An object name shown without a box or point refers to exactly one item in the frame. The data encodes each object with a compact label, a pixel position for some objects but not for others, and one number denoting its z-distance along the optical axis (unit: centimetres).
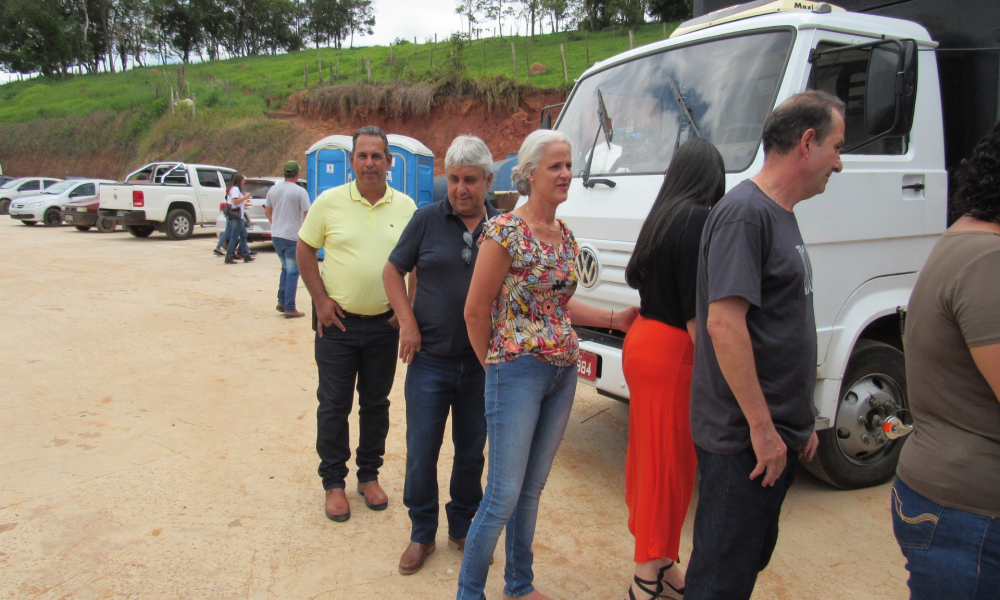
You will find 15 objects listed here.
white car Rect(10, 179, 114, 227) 2084
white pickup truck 1631
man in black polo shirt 285
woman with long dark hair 256
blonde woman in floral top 237
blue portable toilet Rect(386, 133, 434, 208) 1313
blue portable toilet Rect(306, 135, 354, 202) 1310
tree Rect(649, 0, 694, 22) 3650
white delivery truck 329
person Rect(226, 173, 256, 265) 1225
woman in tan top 158
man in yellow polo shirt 336
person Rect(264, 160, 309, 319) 791
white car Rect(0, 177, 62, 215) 2600
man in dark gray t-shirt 190
